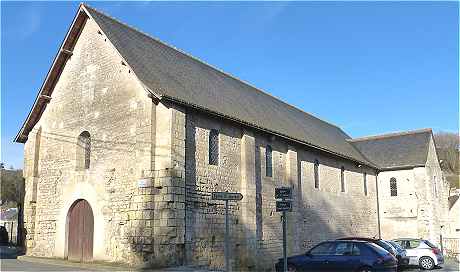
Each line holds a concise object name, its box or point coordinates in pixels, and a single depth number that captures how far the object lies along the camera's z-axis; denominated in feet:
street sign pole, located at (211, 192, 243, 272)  41.86
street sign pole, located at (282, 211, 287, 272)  37.96
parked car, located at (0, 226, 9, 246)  109.31
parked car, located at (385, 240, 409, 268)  56.29
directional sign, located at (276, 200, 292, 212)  39.01
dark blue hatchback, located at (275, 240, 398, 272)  43.42
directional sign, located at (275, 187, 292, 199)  39.30
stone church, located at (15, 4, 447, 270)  51.52
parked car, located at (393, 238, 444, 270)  64.03
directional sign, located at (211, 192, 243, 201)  41.86
